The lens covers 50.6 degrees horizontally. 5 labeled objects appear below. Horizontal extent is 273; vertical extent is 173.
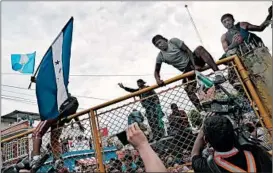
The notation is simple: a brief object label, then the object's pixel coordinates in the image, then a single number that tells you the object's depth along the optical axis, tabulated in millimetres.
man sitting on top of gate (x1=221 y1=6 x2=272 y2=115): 2988
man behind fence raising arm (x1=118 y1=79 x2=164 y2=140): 3549
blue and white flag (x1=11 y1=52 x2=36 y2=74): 5746
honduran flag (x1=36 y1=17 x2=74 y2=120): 3975
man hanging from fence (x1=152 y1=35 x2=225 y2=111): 3365
